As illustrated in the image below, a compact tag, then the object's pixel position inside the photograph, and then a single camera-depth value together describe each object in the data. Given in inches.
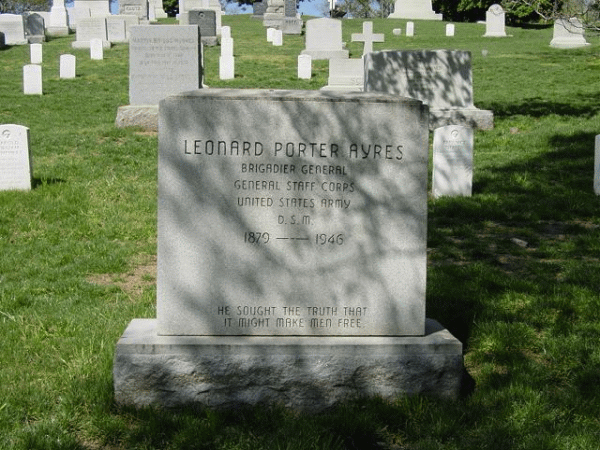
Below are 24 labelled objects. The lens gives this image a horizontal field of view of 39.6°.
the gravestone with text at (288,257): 165.8
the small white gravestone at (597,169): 372.2
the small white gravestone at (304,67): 855.0
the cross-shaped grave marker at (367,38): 1105.7
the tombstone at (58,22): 1424.7
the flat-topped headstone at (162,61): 595.2
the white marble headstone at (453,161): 376.5
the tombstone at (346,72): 754.2
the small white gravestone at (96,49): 1013.2
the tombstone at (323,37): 1047.6
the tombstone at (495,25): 1357.0
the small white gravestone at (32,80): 741.9
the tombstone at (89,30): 1179.3
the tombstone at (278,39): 1197.7
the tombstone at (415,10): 1797.5
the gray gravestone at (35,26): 1267.2
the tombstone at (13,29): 1227.2
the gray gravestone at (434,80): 566.6
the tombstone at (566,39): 1120.8
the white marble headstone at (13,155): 367.6
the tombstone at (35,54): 990.5
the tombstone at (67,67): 864.3
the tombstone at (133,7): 1392.7
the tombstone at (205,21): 1178.0
